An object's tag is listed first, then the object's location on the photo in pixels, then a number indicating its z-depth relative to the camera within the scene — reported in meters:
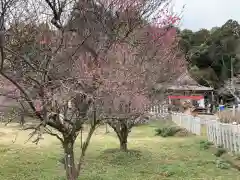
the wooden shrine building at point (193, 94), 15.88
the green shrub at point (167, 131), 15.91
